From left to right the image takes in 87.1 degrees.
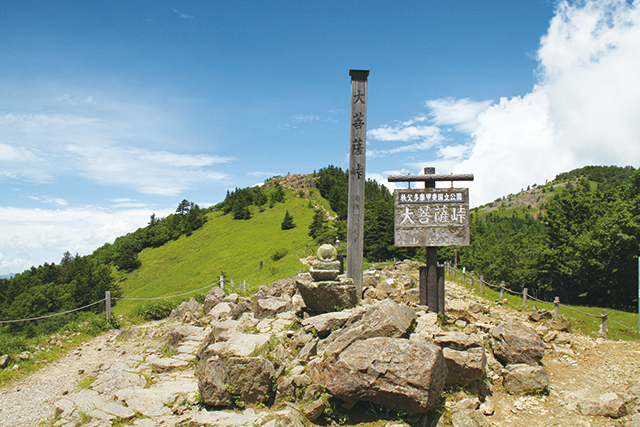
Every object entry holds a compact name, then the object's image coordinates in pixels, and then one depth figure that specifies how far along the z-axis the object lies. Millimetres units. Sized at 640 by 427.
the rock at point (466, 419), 6254
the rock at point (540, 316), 11984
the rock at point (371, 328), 7016
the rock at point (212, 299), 14865
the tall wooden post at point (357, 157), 11539
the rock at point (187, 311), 14555
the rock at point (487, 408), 6782
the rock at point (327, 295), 9703
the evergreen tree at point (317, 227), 59153
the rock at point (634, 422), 6133
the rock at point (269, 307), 10896
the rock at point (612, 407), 6602
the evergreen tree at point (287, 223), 72188
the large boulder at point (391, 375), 5695
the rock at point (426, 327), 7908
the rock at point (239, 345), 6773
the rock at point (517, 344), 7887
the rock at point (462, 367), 6934
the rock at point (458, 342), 7457
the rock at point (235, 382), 6395
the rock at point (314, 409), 5969
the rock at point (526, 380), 7391
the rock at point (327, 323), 8094
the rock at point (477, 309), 11960
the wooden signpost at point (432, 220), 10219
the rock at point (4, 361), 10008
